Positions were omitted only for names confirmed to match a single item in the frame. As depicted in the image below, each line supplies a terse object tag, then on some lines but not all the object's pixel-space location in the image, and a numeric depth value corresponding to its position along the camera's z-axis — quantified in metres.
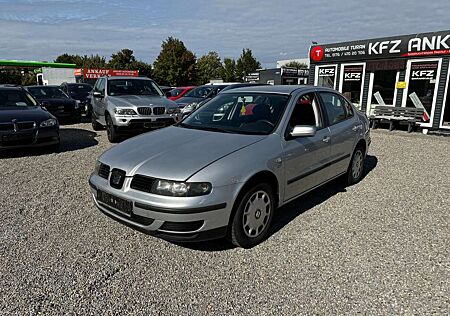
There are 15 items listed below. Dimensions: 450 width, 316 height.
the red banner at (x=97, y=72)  43.26
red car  15.11
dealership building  10.67
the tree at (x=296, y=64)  58.03
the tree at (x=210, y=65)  69.25
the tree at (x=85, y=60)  71.03
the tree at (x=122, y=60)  58.66
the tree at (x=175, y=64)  50.59
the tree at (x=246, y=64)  54.94
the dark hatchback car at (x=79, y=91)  14.93
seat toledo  2.62
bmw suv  7.63
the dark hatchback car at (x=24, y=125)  6.36
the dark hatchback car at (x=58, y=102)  11.61
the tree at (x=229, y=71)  57.56
